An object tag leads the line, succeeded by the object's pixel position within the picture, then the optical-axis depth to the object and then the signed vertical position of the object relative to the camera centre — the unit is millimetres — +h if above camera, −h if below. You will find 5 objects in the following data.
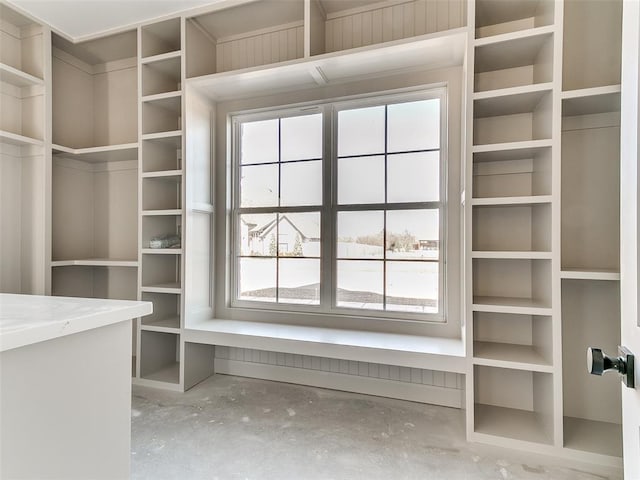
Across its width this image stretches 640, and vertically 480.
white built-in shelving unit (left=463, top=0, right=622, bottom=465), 1813 +98
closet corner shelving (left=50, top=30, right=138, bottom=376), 2998 +657
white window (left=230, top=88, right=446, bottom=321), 2496 +251
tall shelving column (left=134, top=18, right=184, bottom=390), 2660 +333
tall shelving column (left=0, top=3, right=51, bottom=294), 2646 +655
